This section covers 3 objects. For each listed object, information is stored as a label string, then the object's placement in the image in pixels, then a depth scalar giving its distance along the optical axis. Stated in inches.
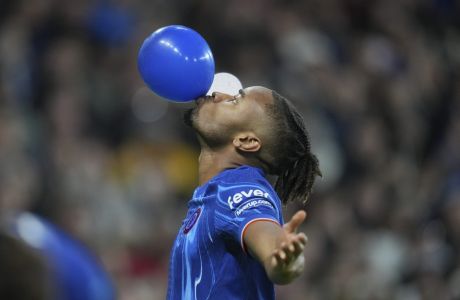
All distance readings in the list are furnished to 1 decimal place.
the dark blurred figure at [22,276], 283.9
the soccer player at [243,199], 455.1
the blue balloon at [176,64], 475.9
